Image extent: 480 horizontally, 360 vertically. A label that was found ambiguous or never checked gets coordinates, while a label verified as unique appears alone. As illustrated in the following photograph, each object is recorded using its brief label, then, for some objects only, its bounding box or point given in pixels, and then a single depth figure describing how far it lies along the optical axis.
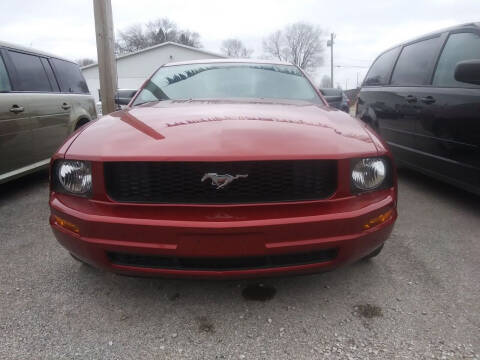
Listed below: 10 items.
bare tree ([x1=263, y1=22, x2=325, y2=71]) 56.94
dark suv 2.98
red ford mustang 1.57
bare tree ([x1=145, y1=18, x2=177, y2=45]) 48.89
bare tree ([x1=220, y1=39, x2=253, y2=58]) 56.22
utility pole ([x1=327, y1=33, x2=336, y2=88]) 39.16
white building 29.52
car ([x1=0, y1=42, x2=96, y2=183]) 3.56
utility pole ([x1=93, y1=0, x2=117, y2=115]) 6.24
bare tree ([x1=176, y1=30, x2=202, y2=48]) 48.94
